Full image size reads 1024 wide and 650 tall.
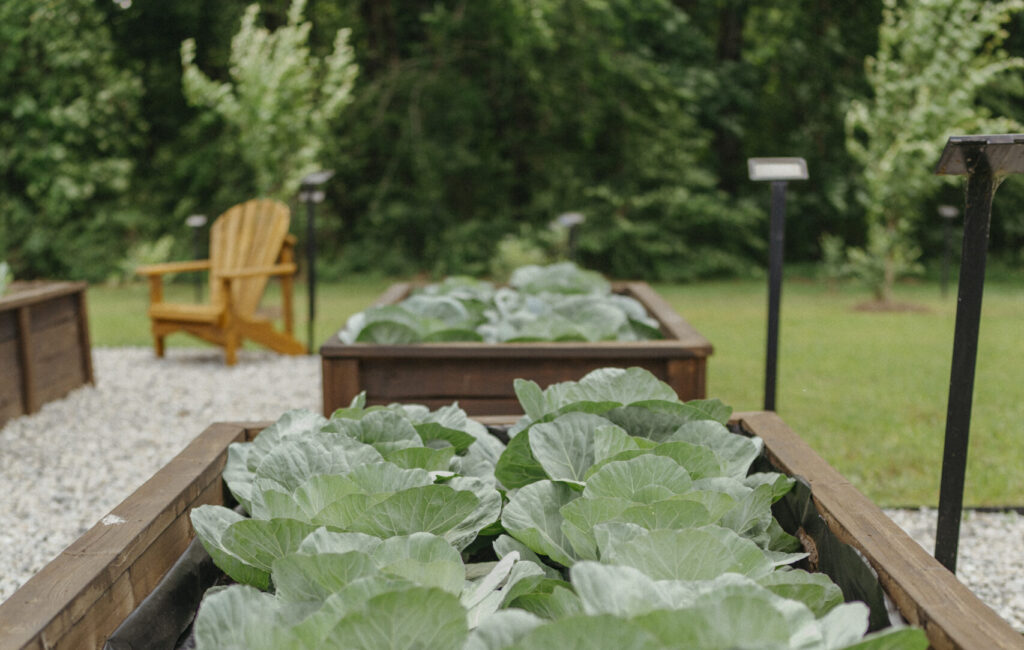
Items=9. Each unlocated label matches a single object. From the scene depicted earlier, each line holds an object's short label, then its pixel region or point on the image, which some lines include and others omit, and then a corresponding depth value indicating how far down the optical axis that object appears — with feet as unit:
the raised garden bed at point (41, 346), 11.38
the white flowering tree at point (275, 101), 22.20
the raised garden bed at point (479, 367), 7.43
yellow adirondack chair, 15.57
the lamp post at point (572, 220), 15.92
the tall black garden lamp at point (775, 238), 8.39
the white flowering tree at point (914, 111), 23.36
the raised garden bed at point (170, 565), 2.64
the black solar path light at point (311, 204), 16.02
